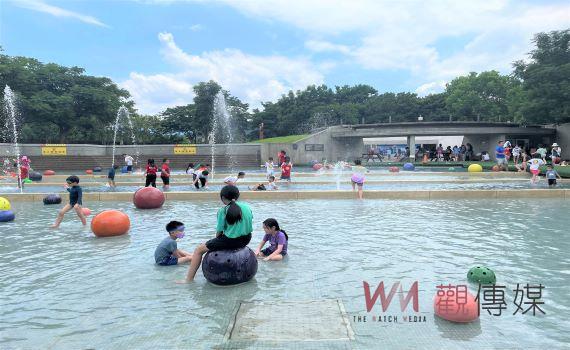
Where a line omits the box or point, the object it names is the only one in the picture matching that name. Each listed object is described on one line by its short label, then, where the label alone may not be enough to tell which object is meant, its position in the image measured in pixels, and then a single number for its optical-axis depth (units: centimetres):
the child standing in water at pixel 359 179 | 1669
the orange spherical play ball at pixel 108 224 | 1022
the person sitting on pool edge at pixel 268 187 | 1912
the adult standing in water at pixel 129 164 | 3321
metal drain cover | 464
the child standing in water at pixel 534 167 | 2167
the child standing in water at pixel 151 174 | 1902
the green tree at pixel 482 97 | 7491
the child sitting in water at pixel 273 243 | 801
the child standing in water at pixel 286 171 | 2291
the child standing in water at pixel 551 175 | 1939
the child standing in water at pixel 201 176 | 2050
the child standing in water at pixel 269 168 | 2173
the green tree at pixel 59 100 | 5222
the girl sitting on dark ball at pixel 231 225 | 635
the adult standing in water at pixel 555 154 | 2986
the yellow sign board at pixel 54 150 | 4503
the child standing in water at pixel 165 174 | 2123
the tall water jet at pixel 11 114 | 4777
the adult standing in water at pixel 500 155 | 2892
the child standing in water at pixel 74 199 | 1155
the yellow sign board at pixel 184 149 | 4747
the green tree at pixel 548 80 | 3822
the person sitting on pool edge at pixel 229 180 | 1285
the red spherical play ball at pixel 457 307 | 507
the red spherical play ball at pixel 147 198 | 1491
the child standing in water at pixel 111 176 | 2172
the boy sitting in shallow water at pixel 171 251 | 775
